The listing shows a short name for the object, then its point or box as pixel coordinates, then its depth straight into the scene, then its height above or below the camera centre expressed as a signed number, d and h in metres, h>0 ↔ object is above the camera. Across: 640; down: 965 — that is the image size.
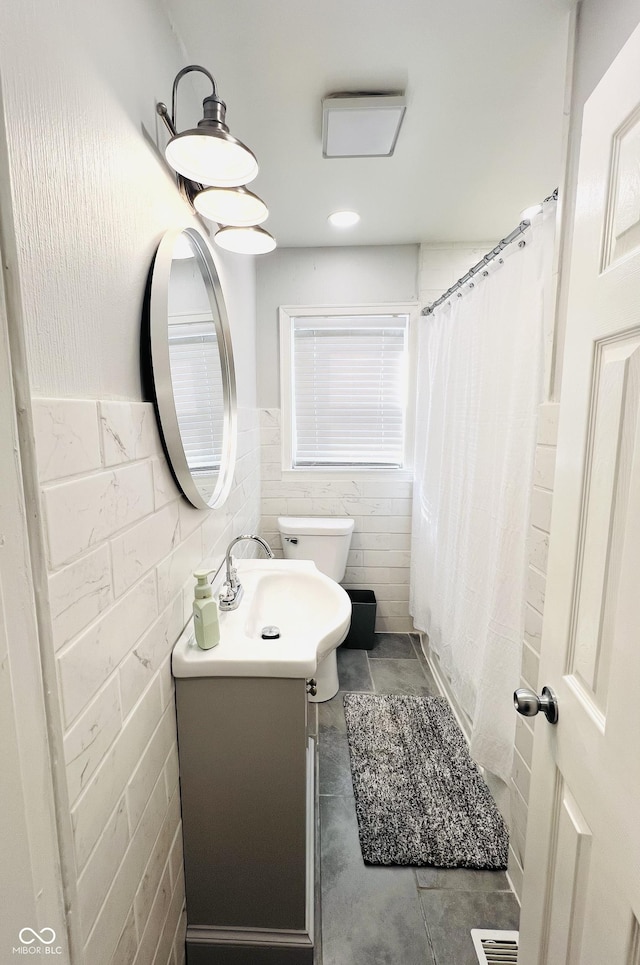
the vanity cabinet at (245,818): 1.00 -1.00
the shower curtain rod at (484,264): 1.25 +0.60
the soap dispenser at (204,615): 0.98 -0.46
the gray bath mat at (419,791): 1.39 -1.43
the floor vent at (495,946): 1.12 -1.45
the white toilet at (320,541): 2.40 -0.71
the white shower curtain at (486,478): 1.29 -0.22
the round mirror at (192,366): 0.86 +0.14
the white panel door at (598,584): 0.54 -0.25
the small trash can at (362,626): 2.50 -1.26
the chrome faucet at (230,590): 1.22 -0.52
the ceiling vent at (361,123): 1.25 +0.95
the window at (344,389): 2.53 +0.20
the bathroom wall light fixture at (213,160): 0.80 +0.54
